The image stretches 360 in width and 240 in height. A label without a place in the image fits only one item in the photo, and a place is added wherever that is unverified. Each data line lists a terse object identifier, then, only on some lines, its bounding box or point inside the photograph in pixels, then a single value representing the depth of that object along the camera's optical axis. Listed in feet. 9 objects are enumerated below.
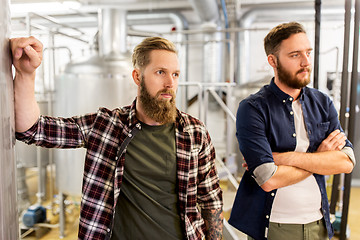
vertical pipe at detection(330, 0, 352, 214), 5.91
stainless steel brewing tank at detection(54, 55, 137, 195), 9.57
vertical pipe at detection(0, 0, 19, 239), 2.19
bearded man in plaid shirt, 3.51
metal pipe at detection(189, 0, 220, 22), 13.77
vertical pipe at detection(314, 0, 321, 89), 6.10
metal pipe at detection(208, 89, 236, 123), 9.12
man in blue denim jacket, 4.09
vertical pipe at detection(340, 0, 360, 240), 5.93
